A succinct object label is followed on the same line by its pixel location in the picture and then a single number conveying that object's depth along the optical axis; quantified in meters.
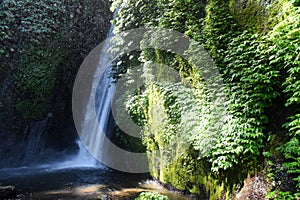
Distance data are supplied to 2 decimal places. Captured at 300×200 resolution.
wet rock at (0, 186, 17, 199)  5.47
